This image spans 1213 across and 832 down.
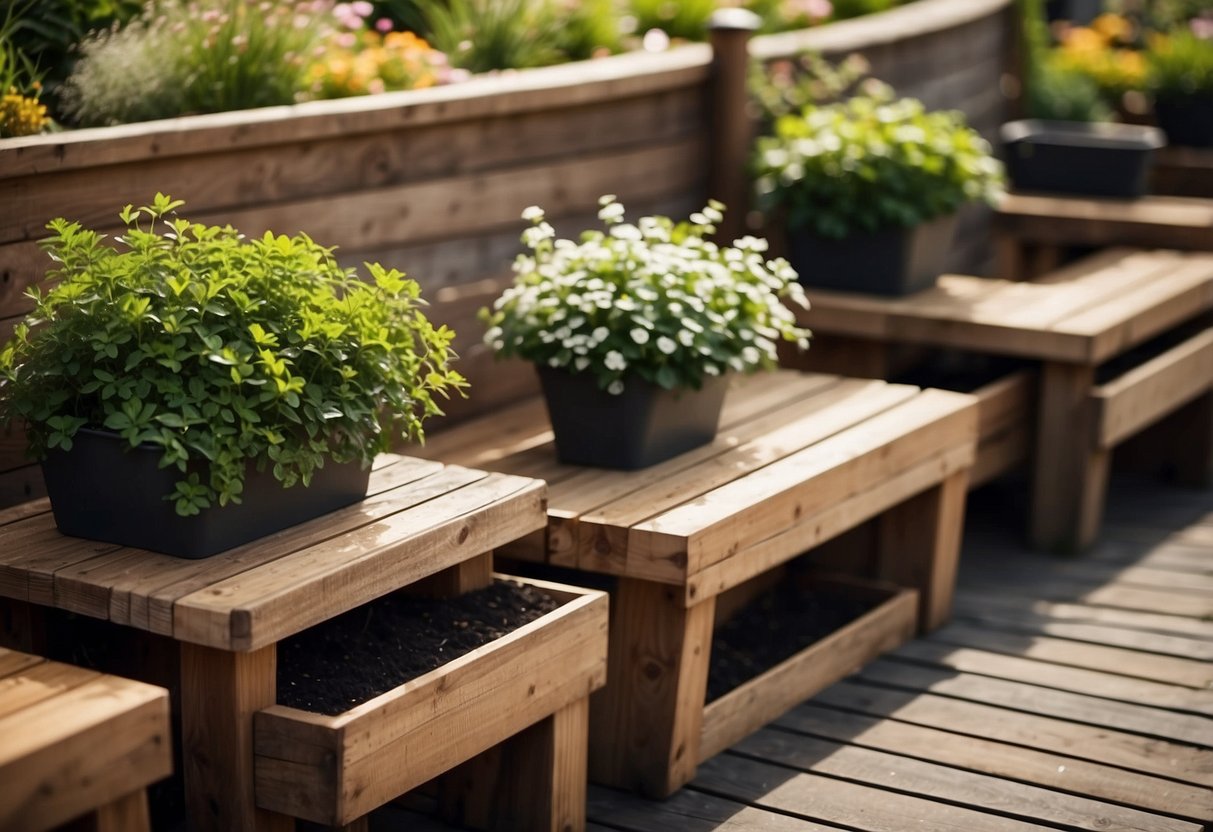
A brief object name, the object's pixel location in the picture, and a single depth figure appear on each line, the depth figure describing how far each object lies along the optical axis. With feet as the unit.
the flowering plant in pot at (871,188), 15.39
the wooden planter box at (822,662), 11.42
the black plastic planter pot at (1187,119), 22.33
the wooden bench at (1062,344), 15.02
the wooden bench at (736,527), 10.55
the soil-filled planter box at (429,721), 8.34
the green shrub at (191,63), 11.79
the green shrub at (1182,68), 22.40
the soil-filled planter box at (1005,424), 15.08
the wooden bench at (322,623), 8.32
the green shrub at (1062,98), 22.58
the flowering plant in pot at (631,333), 11.18
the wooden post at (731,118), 15.74
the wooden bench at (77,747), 7.01
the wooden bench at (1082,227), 18.52
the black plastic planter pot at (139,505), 8.71
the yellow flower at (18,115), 10.72
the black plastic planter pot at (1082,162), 19.35
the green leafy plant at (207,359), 8.62
